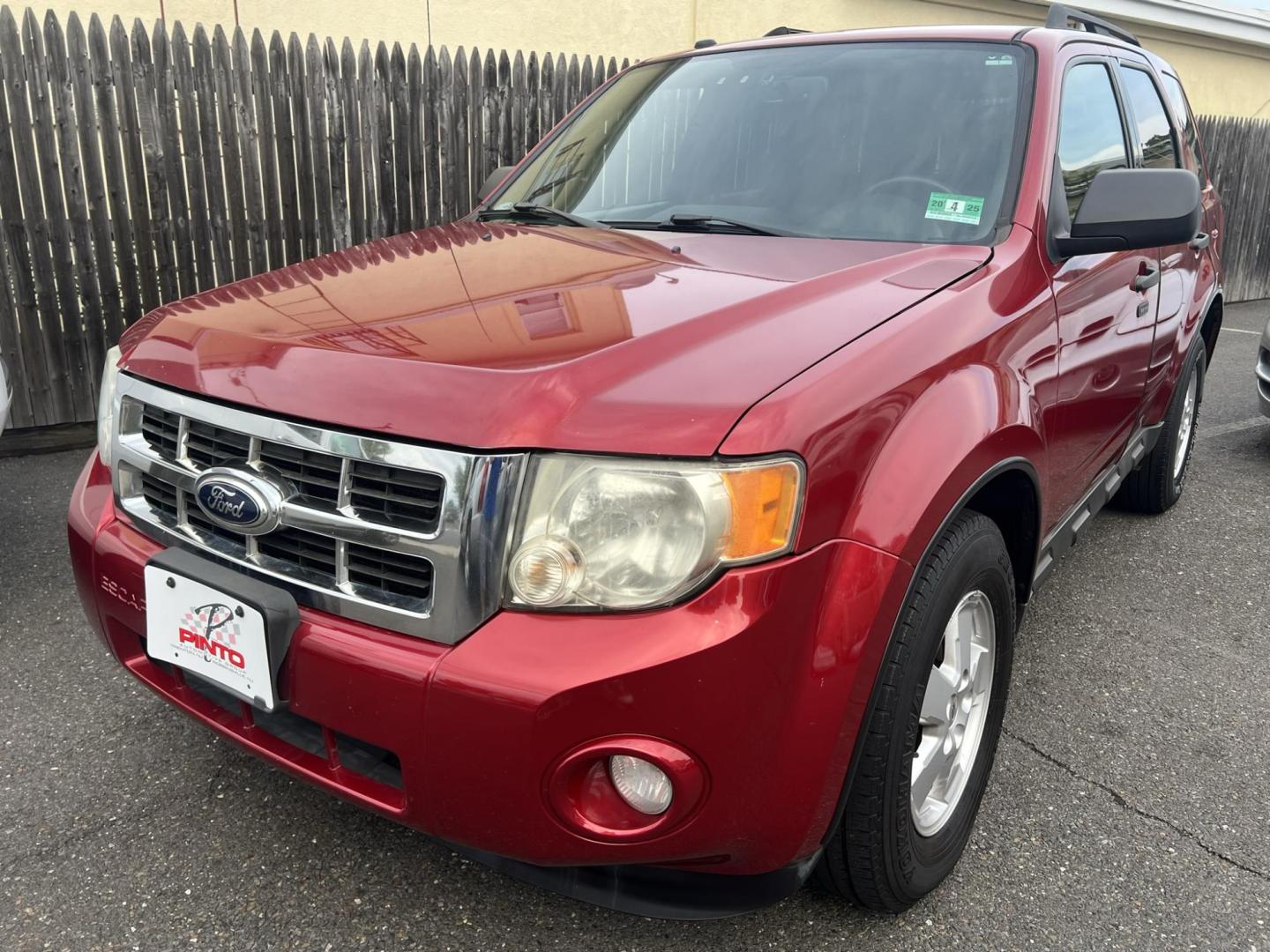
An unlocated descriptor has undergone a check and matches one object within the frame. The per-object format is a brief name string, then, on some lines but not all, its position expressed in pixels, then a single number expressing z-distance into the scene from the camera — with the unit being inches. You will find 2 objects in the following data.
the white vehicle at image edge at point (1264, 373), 206.1
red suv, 58.6
